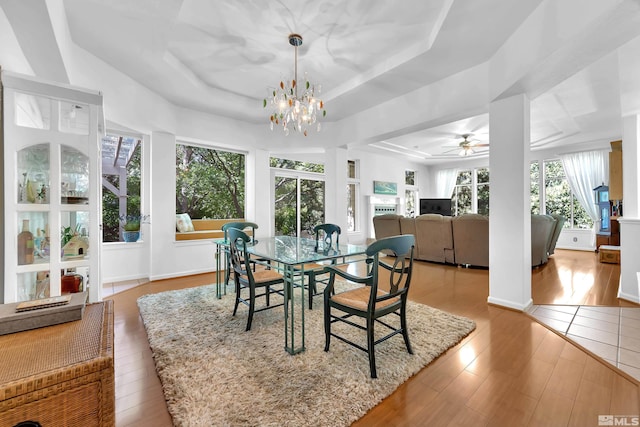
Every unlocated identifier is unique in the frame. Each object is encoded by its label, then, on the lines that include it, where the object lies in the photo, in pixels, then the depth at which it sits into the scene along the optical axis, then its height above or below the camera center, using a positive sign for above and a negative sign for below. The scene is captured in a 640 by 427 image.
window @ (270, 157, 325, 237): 6.23 +0.37
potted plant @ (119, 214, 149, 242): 4.37 -0.20
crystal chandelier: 2.91 +1.16
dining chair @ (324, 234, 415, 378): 1.78 -0.63
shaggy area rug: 1.48 -1.06
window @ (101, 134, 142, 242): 4.29 +0.51
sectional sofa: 4.73 -0.47
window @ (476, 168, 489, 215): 8.87 +0.66
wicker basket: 0.77 -0.48
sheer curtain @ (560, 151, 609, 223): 6.56 +0.87
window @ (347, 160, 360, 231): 7.70 +0.51
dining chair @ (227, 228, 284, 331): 2.38 -0.61
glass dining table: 2.08 -0.36
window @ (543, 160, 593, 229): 7.07 +0.29
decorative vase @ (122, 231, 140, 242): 4.36 -0.37
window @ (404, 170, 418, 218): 9.36 +0.61
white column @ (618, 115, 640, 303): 3.17 -0.08
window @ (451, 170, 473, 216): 9.27 +0.55
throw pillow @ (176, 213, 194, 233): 4.75 -0.19
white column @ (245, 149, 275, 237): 5.42 +0.41
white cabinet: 1.52 +0.15
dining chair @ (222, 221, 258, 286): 3.01 -0.41
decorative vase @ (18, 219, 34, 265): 1.57 -0.18
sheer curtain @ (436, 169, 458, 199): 9.47 +0.97
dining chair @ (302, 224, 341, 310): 2.72 -0.35
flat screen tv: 8.48 +0.14
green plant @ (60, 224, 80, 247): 1.70 -0.13
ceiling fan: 6.38 +1.58
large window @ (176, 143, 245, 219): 4.94 +0.56
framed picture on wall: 8.08 +0.70
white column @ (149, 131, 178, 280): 4.28 +0.17
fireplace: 7.90 +0.15
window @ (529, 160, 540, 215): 7.63 +0.66
